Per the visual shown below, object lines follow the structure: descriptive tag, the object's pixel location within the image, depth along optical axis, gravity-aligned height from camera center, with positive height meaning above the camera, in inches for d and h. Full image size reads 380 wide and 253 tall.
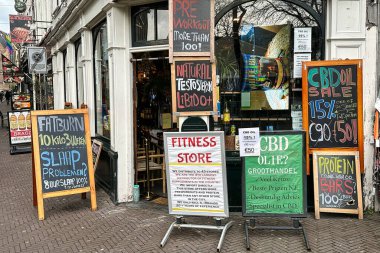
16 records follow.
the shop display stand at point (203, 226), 190.9 -60.6
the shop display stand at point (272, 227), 188.4 -61.2
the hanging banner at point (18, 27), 808.9 +199.0
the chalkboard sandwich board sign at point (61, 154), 243.6 -25.2
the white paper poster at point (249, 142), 196.7 -15.5
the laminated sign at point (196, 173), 193.5 -31.7
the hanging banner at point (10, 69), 874.8 +123.2
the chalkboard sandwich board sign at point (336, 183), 219.9 -42.9
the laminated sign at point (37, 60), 467.2 +72.3
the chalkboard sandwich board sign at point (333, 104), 222.2 +4.1
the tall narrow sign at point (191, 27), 215.2 +50.4
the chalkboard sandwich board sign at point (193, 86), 218.2 +16.4
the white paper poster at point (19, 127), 519.8 -13.9
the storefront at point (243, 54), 233.5 +39.2
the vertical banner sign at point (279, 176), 195.6 -33.8
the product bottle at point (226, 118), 252.4 -3.3
